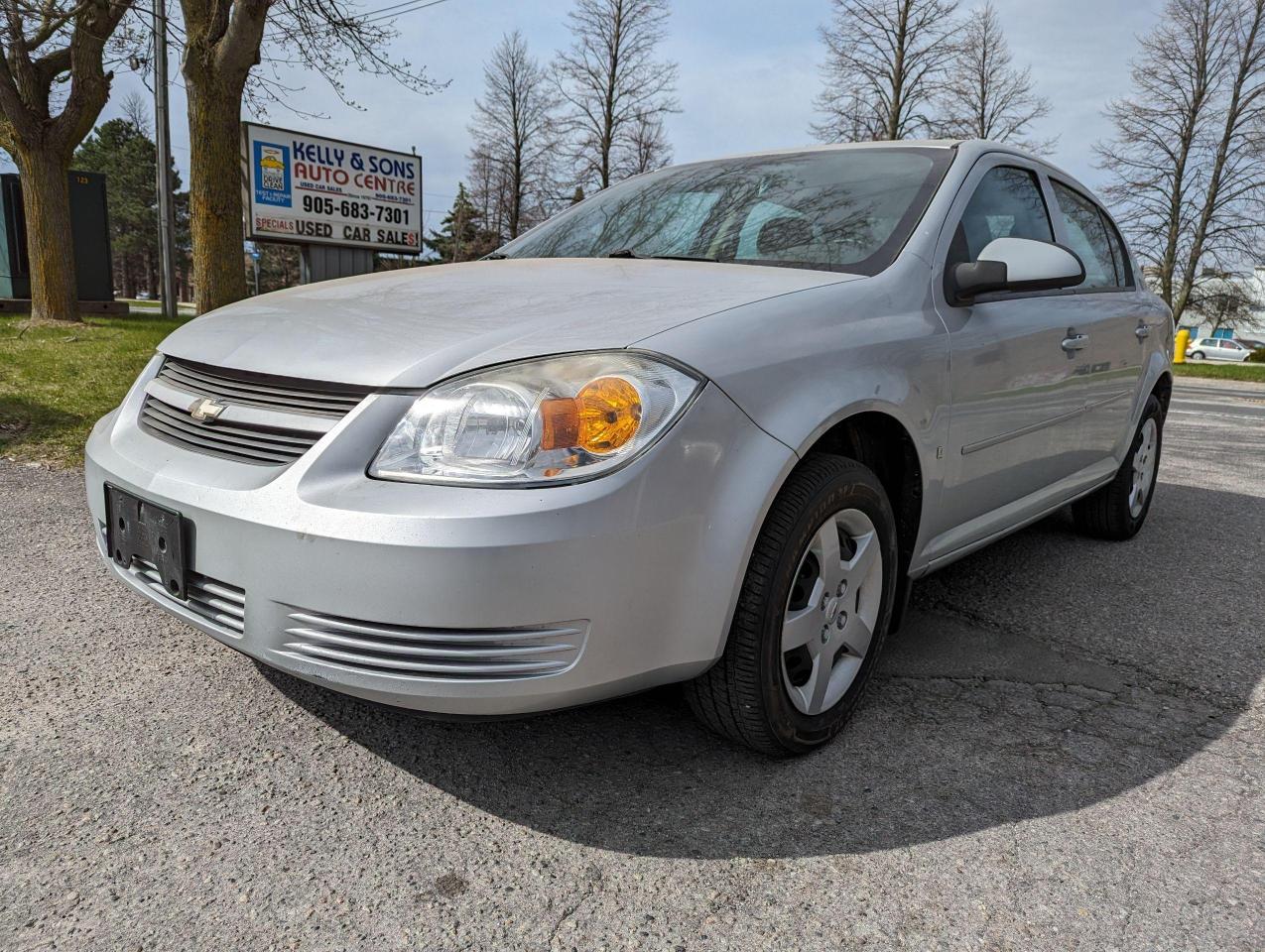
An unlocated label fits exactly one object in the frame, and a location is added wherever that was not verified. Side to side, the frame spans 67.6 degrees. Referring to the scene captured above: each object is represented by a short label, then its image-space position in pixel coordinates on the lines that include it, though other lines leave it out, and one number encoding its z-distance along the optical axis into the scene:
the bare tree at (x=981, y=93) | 23.47
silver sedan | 1.66
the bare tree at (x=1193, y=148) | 25.94
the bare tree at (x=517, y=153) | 32.88
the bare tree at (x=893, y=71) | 22.50
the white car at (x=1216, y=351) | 41.47
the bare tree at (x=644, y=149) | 29.25
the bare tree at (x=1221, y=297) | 28.66
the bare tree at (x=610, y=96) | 28.86
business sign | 14.73
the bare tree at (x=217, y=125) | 7.68
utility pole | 15.61
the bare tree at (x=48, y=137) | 11.66
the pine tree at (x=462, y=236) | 41.92
